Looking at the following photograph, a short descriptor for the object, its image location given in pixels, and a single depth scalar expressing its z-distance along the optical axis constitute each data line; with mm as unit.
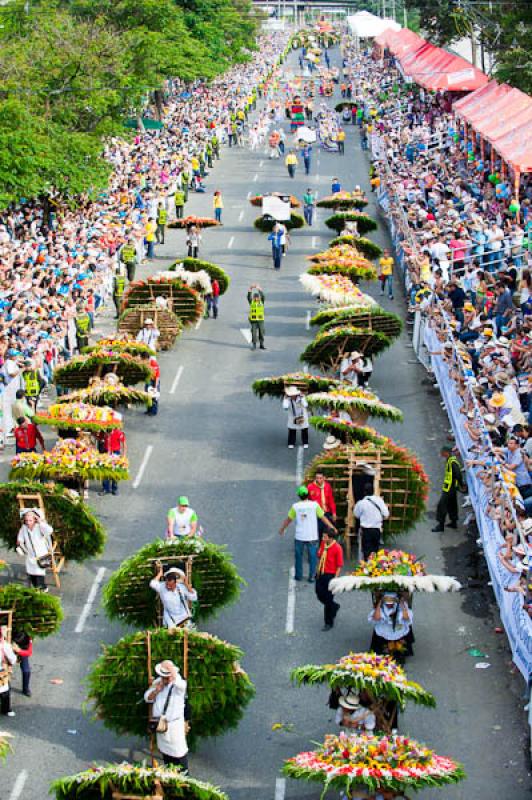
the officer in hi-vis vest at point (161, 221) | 48688
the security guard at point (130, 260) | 42531
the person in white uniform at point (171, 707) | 16094
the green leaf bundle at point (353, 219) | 45781
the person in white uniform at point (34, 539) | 21172
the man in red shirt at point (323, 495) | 22484
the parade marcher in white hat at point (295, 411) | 27816
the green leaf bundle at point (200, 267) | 38094
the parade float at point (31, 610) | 18531
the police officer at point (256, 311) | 35438
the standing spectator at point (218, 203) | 52000
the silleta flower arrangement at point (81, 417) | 25953
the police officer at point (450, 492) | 23692
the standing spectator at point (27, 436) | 26344
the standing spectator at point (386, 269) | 40281
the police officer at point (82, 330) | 34719
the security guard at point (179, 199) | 52812
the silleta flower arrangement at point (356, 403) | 26156
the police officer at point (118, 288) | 38391
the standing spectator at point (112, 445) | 26484
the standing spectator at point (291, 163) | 64125
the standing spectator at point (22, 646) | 18422
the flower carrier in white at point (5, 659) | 17859
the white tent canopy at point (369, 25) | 104775
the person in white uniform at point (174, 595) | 18812
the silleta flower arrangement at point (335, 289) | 35125
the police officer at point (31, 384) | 30141
